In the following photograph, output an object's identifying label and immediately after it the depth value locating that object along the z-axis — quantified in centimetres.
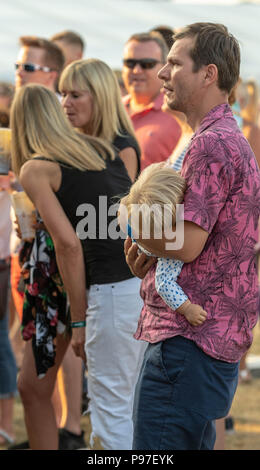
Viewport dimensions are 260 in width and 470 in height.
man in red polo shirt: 871
